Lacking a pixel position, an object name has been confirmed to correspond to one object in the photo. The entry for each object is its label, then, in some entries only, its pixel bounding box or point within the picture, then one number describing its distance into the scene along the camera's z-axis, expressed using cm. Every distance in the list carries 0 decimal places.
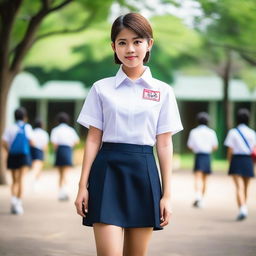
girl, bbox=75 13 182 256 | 375
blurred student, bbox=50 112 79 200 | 1391
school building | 3203
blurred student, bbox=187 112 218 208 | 1293
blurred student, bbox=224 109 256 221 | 1081
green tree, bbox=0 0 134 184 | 1628
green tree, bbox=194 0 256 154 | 1816
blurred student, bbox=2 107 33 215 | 1123
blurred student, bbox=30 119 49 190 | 1491
